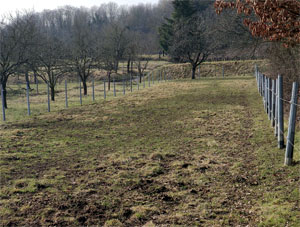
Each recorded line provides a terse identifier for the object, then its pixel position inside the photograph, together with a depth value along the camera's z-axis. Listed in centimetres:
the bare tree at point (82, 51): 3278
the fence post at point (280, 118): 733
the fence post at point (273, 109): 965
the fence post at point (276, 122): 848
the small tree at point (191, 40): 4541
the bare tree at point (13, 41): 2116
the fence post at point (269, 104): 1101
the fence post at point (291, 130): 598
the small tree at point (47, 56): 2633
